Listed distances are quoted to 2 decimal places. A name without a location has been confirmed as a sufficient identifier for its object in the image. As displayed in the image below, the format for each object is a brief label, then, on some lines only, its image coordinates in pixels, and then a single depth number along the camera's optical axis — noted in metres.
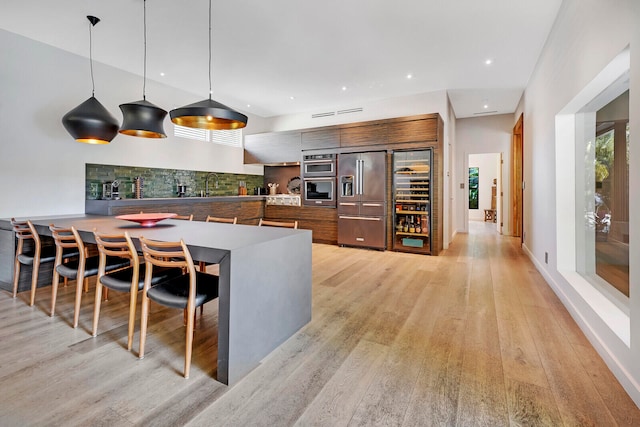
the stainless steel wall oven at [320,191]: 6.21
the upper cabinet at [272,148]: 6.64
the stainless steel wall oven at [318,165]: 6.16
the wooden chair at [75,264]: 2.45
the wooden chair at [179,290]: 1.82
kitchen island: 1.76
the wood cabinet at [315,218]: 6.27
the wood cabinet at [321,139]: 6.11
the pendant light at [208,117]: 2.68
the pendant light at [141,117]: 3.06
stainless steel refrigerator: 5.63
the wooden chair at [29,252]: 2.92
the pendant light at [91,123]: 3.14
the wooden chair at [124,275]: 2.12
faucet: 6.29
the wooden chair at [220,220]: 3.81
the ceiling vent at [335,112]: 6.57
